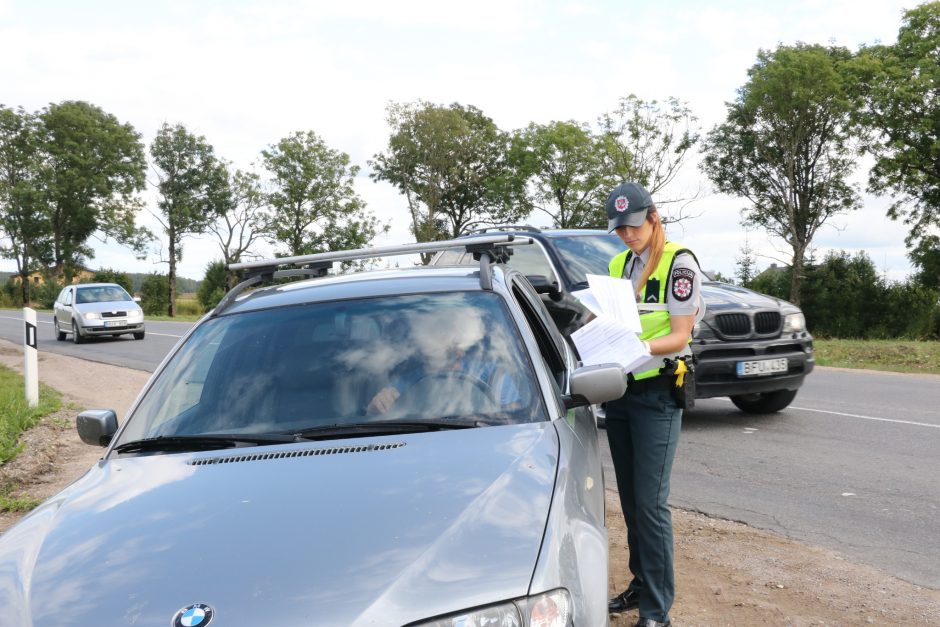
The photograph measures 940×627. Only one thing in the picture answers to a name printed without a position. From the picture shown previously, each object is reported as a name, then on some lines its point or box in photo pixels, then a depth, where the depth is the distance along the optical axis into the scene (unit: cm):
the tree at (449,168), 5850
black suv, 832
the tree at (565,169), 4947
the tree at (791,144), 3922
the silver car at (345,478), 210
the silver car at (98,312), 2389
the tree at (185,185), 6106
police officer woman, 361
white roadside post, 1071
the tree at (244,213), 6191
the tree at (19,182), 6588
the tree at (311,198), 6262
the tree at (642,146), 4456
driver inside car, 321
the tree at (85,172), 6544
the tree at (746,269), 4059
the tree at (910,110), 3453
